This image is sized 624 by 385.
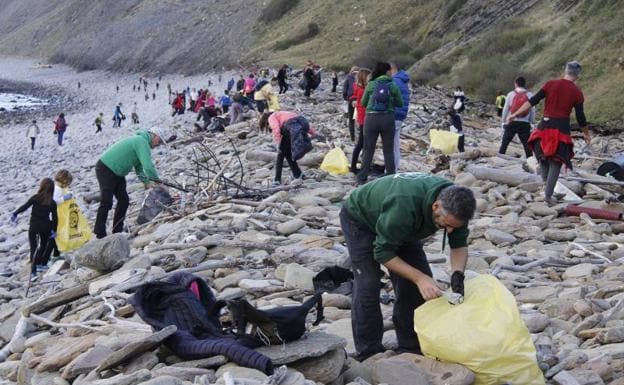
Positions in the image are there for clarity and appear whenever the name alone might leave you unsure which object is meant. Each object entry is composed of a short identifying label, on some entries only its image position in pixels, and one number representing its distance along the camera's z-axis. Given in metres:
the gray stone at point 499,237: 8.46
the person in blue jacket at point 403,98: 10.38
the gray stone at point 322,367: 4.38
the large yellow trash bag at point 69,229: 9.90
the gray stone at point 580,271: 6.94
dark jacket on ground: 4.45
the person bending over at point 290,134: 10.95
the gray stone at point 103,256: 7.89
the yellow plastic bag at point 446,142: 13.93
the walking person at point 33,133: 29.58
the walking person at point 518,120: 12.05
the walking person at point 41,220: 9.83
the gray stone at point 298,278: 6.74
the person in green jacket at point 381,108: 9.55
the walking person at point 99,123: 33.39
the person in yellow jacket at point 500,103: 21.98
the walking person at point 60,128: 29.84
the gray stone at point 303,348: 4.39
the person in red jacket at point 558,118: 8.73
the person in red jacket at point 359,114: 11.09
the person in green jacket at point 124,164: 9.44
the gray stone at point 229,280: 6.95
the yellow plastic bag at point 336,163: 11.94
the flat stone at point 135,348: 4.53
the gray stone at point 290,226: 8.95
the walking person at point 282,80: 27.55
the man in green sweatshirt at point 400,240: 4.21
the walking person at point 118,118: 35.00
